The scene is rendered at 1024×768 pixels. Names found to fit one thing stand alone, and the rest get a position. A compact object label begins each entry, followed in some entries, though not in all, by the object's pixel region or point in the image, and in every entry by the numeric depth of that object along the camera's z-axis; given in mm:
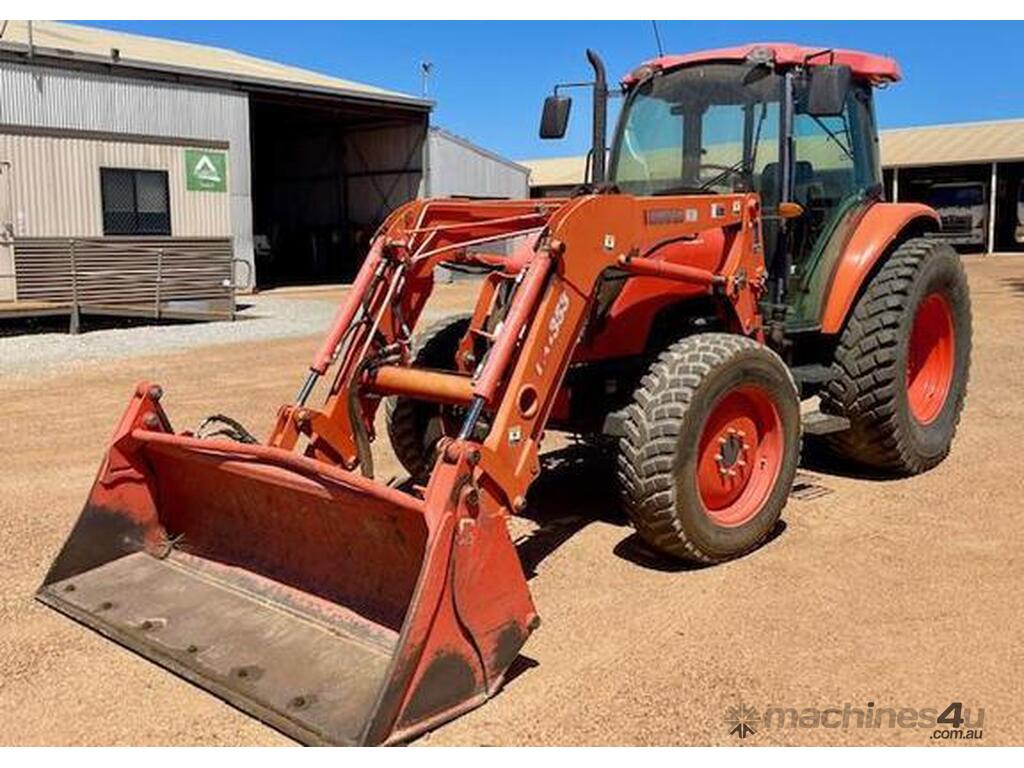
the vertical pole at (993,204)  31594
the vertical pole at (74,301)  14023
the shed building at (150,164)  14789
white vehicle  32812
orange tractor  3396
